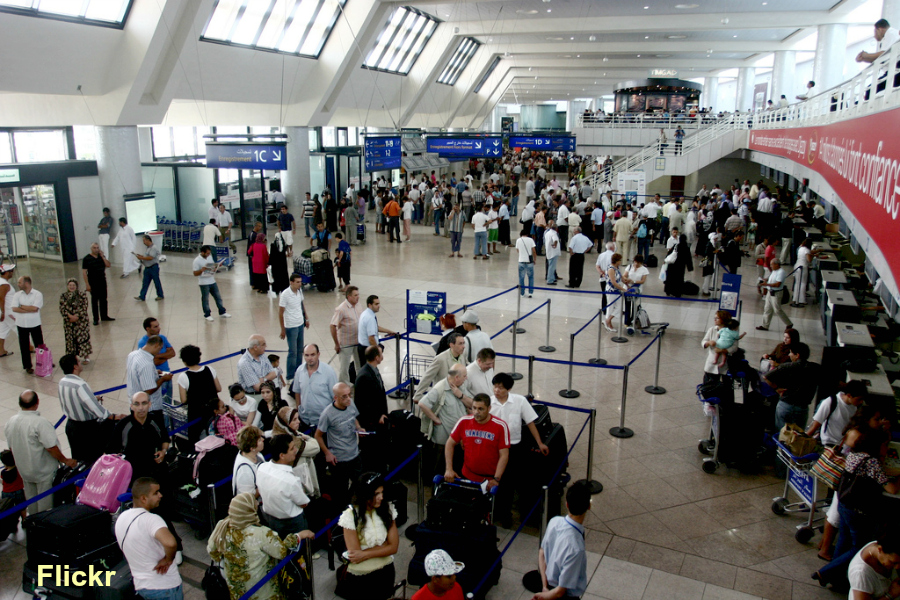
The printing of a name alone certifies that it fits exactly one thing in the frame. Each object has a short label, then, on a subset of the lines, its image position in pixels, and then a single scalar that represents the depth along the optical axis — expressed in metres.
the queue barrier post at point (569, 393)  9.13
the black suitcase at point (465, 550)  4.84
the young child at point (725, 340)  8.16
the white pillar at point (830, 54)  25.45
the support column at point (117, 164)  17.62
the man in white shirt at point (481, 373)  6.44
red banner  5.21
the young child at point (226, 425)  6.08
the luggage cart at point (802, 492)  5.88
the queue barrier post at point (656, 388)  9.29
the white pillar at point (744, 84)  46.31
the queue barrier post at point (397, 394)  8.68
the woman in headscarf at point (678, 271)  14.20
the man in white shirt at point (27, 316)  9.63
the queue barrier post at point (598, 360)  10.41
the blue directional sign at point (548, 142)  27.03
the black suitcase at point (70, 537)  4.81
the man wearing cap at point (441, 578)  3.72
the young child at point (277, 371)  7.50
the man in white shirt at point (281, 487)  4.60
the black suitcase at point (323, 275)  14.88
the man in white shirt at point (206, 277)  12.01
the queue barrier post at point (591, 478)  6.29
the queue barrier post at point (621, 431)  7.96
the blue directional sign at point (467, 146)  26.08
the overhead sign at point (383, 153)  20.56
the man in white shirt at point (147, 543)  4.07
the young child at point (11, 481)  5.79
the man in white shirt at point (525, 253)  14.17
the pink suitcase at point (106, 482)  5.11
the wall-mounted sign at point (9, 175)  15.91
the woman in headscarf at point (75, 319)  9.75
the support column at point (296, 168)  24.81
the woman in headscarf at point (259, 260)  14.12
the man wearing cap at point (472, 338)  7.30
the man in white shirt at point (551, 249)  15.18
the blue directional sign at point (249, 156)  16.61
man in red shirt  5.39
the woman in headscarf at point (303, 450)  5.37
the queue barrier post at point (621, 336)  11.81
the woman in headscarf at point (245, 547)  4.14
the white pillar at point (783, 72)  33.81
